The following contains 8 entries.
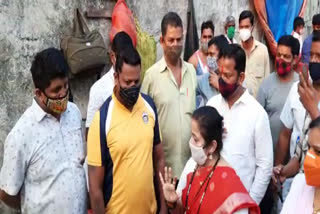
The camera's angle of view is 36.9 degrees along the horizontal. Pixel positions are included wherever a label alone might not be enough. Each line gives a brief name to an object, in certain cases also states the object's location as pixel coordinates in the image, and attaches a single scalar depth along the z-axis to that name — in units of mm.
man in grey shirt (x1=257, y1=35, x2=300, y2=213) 4172
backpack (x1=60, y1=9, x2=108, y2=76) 4863
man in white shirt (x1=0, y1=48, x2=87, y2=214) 2791
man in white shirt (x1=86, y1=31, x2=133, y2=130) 3896
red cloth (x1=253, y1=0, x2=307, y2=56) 7188
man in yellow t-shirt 3004
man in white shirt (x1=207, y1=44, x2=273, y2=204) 3404
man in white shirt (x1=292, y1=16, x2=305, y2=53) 7422
